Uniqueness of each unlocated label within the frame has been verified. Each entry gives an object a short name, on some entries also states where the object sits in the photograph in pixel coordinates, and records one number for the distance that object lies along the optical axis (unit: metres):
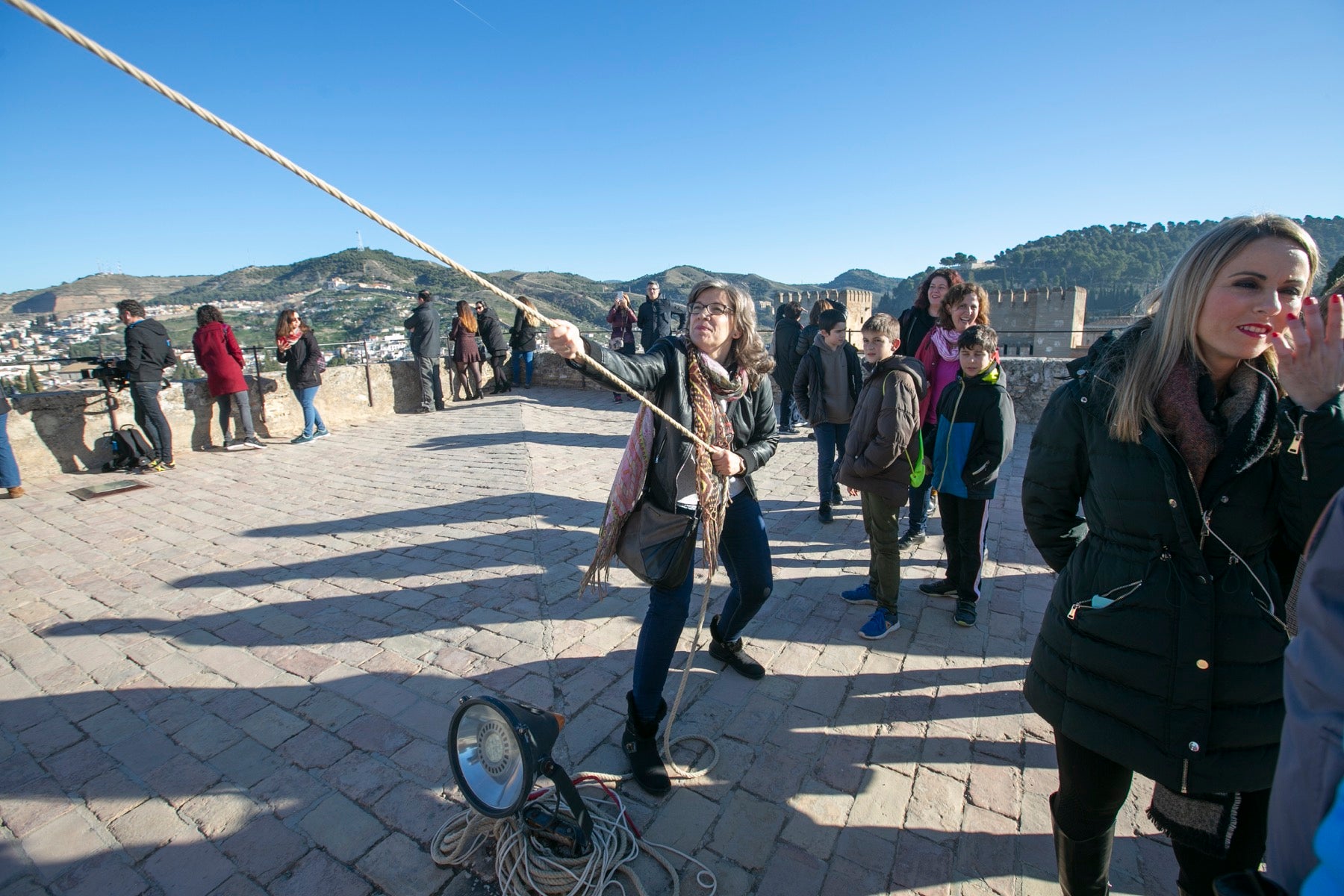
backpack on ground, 7.79
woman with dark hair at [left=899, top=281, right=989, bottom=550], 4.18
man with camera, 7.55
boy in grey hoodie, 5.54
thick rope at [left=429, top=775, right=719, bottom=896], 2.02
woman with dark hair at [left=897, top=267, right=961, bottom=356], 4.94
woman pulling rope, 2.48
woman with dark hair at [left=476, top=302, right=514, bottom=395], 13.23
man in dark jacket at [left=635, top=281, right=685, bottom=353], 11.13
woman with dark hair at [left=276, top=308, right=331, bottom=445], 9.23
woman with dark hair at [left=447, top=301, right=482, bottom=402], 12.59
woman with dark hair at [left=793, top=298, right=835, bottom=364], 6.29
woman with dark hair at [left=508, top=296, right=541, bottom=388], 13.22
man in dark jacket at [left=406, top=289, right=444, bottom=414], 11.40
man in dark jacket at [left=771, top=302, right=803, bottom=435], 8.03
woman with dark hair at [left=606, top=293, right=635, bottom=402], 12.53
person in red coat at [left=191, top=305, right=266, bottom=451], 8.55
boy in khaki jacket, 3.65
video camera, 7.65
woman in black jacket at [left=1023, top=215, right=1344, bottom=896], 1.53
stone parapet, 7.55
